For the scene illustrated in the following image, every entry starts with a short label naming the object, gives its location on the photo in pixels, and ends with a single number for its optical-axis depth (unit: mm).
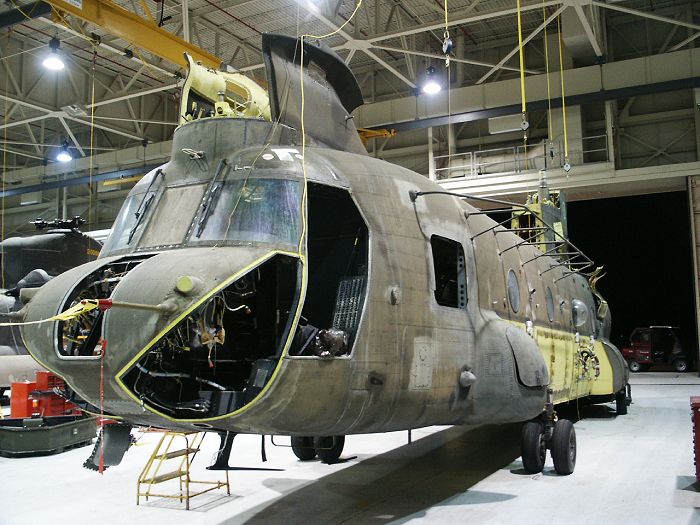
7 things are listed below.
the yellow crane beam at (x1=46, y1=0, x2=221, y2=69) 17000
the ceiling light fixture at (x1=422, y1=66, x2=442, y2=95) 18938
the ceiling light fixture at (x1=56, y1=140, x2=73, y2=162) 26938
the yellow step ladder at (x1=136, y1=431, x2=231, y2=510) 8141
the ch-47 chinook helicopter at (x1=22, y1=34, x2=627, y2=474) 5527
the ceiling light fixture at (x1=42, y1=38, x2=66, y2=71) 19516
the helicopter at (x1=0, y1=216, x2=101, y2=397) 17516
